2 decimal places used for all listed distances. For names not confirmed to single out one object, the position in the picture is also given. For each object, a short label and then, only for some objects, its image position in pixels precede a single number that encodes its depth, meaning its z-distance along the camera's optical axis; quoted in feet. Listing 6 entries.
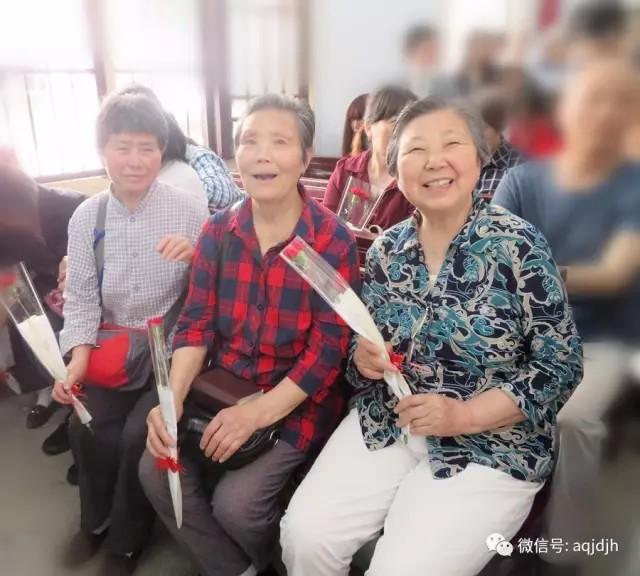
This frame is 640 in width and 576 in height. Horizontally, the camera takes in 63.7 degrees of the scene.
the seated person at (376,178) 3.23
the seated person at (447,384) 2.65
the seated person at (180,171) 4.55
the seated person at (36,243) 3.59
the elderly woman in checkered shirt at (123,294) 3.86
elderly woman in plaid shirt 3.20
